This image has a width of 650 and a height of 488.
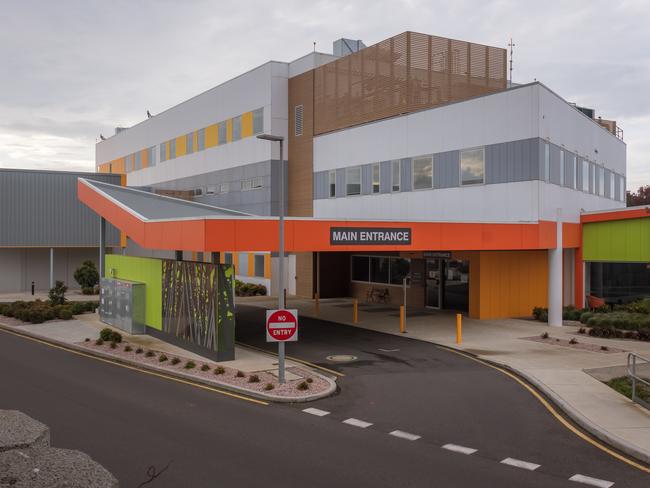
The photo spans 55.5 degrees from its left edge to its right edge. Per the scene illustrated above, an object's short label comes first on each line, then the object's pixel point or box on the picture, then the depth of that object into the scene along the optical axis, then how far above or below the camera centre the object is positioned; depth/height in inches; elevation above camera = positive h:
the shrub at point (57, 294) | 1338.6 -108.3
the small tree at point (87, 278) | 1798.7 -97.1
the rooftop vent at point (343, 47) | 1868.8 +608.1
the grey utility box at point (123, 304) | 1021.8 -102.9
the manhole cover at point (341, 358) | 804.6 -148.3
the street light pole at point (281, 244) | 652.1 +2.5
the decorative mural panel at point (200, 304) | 773.9 -79.6
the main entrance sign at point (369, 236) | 819.4 +15.3
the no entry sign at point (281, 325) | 665.0 -85.2
